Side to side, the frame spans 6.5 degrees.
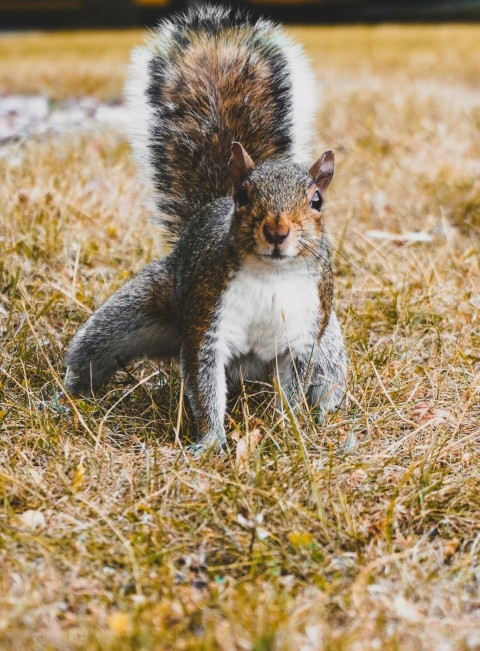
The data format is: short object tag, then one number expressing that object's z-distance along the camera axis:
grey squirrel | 2.20
